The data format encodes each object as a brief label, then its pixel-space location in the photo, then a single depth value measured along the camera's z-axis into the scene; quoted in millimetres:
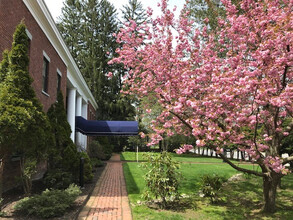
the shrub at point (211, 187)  7399
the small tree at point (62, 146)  9211
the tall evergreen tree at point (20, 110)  5125
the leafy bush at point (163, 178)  6656
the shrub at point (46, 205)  5602
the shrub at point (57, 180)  8219
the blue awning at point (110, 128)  19672
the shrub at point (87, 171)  9936
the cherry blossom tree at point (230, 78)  5379
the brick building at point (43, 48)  7757
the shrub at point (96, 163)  16039
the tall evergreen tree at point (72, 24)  39750
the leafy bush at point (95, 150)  19656
